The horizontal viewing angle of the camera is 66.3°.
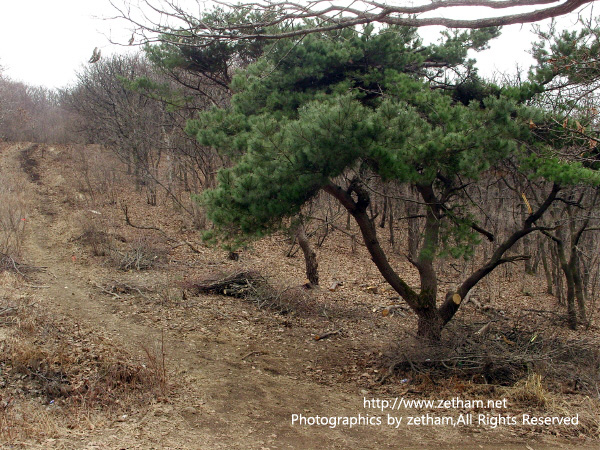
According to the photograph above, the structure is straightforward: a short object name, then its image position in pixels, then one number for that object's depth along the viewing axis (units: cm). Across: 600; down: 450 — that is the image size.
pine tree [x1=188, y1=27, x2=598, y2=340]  604
